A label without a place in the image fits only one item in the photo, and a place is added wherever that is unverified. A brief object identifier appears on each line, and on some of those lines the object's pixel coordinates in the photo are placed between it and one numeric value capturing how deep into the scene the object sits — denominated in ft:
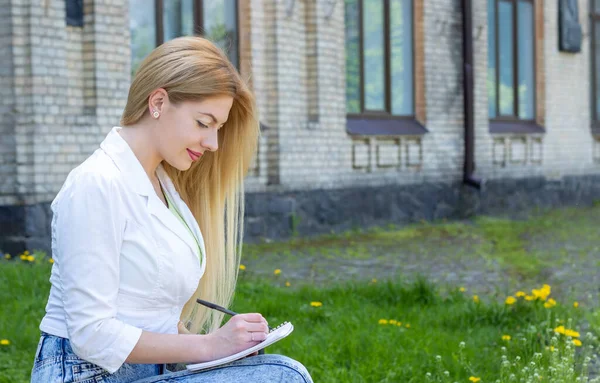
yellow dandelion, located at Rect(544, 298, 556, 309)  17.50
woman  7.14
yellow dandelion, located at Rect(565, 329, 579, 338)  14.26
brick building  28.45
